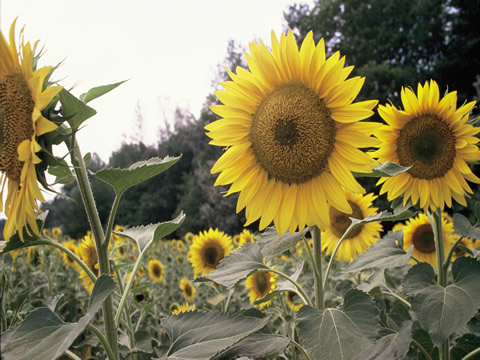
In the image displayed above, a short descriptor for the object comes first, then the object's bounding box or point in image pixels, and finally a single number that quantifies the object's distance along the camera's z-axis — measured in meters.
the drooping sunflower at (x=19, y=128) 0.76
